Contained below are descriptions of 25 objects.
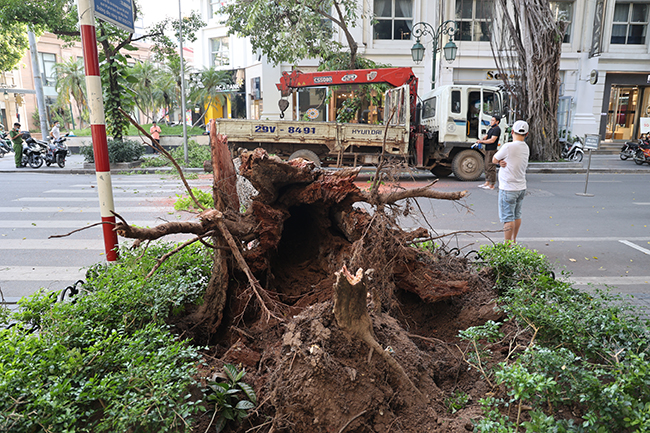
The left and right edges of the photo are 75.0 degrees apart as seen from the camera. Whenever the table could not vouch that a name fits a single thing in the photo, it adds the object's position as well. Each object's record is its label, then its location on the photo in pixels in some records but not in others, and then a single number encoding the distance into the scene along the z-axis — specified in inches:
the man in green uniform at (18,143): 669.3
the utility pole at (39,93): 842.8
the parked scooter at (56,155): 684.7
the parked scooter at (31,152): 684.1
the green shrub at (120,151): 674.8
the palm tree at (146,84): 1394.1
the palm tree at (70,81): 1480.1
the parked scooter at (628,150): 768.3
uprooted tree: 131.2
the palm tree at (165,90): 1412.4
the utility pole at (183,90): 651.5
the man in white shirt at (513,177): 235.3
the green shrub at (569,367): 80.0
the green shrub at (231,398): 92.7
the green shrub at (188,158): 703.7
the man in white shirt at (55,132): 887.4
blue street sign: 136.3
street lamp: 602.5
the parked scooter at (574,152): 743.7
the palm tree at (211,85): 1273.9
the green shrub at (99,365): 80.4
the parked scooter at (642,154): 708.7
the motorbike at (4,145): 947.6
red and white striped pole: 136.7
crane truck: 532.7
